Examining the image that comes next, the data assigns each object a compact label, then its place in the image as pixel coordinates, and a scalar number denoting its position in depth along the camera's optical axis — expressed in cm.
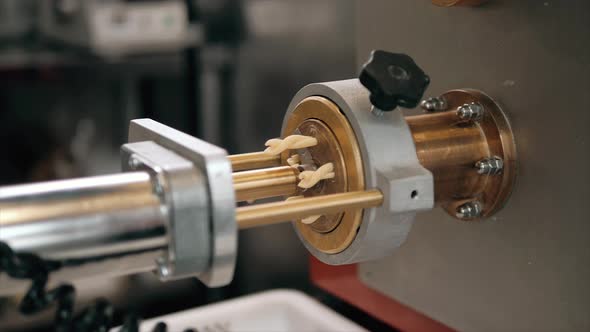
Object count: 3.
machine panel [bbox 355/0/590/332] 37
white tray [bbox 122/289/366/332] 56
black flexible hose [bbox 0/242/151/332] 28
